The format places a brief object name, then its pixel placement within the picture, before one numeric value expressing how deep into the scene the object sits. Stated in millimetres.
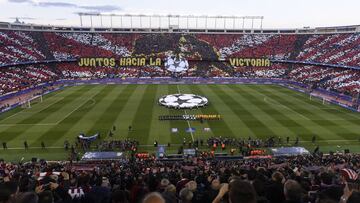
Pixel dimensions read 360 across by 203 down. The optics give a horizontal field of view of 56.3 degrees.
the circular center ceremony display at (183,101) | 55725
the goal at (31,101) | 57159
